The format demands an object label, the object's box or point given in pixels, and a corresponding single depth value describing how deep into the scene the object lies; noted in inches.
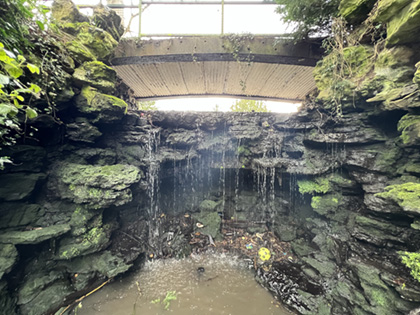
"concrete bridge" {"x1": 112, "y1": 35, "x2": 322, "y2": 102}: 240.4
